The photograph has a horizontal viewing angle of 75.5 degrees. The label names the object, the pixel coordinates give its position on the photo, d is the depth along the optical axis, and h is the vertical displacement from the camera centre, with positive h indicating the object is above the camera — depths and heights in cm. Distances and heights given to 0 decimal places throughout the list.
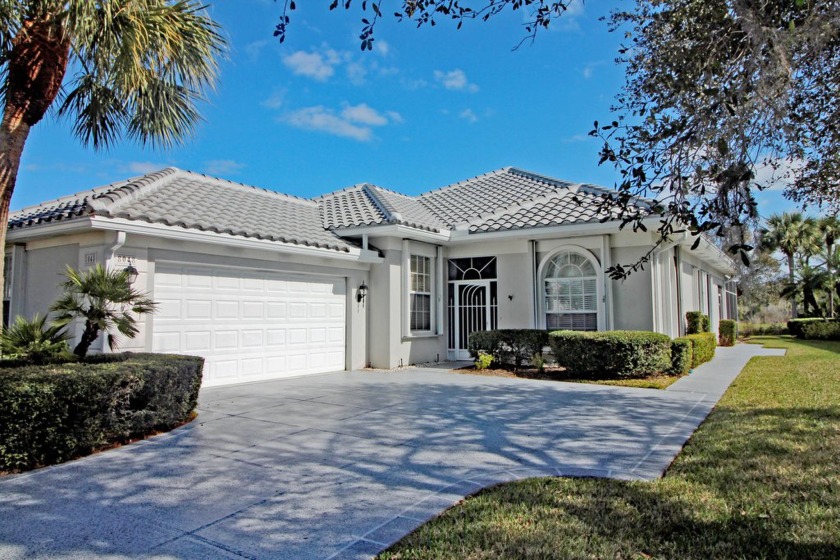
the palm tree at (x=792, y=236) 3716 +535
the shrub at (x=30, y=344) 682 -35
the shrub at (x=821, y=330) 2859 -86
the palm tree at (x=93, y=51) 740 +392
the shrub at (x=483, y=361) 1426 -121
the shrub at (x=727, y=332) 2406 -78
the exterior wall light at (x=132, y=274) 938 +74
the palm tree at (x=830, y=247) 3493 +447
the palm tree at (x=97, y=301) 704 +19
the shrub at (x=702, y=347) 1490 -97
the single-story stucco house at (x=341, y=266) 1027 +115
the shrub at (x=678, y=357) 1299 -102
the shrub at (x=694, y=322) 1758 -25
